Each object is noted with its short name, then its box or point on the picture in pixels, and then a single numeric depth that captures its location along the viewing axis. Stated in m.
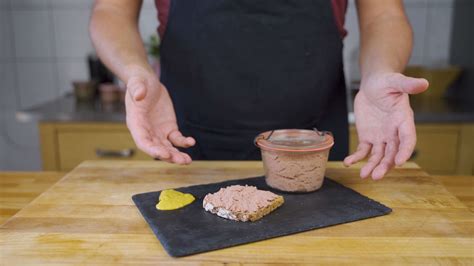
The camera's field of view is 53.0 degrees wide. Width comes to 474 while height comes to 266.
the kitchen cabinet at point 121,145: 1.67
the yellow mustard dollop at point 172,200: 0.72
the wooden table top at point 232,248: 0.58
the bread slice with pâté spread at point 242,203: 0.67
